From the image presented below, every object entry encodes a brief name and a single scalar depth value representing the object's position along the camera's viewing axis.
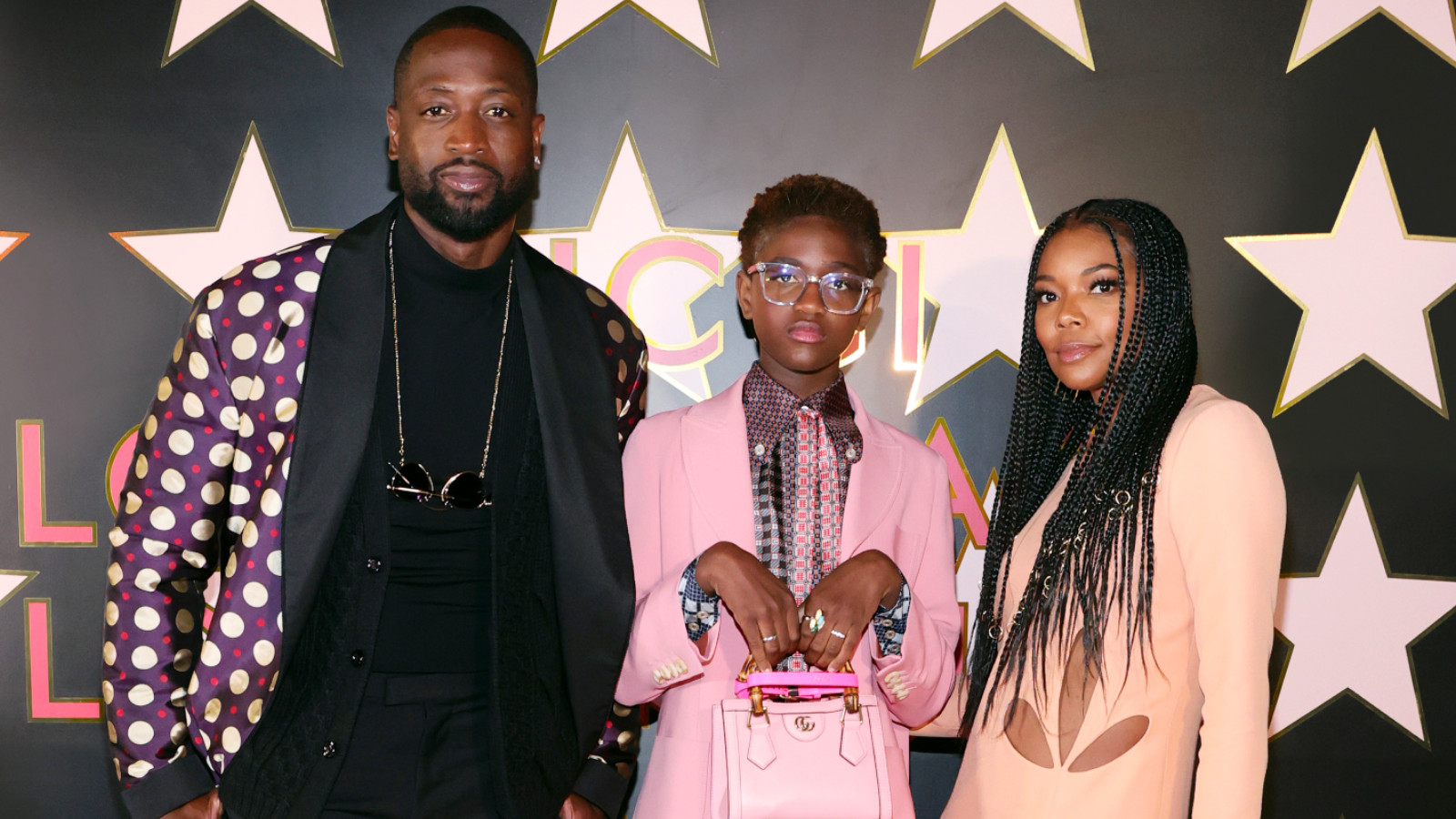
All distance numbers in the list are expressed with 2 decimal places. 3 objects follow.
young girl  2.12
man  2.02
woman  1.78
